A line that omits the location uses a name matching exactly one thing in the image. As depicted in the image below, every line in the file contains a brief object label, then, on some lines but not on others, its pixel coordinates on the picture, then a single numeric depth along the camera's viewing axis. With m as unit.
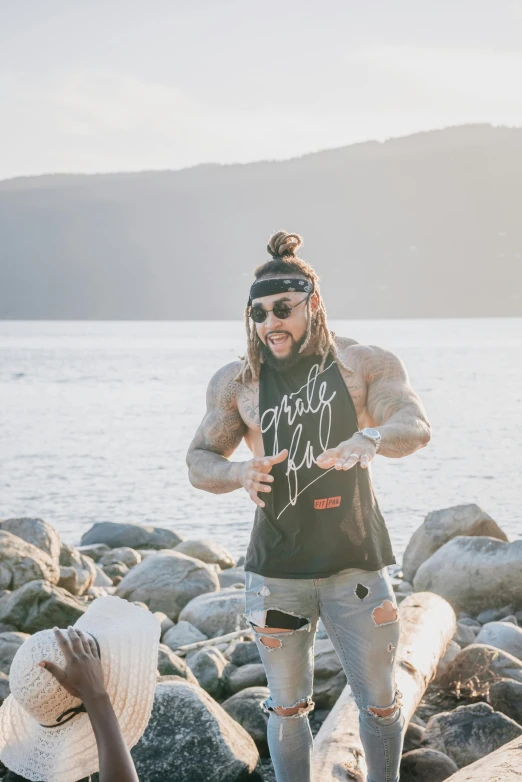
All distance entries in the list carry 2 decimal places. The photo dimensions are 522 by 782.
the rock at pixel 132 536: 17.23
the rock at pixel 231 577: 12.88
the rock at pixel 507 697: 7.50
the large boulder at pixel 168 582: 11.35
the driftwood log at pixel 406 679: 5.62
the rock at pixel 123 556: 15.34
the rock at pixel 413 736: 6.86
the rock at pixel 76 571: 11.91
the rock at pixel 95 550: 15.80
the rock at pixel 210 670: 8.23
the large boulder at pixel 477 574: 10.88
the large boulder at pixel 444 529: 13.41
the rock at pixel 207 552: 14.72
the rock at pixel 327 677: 7.80
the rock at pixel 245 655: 8.89
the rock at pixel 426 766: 6.24
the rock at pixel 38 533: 12.89
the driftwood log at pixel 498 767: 4.51
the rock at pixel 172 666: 7.63
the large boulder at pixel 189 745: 6.23
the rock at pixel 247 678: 8.22
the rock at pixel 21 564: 11.01
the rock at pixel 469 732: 6.62
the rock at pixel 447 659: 8.16
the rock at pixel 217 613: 10.16
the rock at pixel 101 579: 13.37
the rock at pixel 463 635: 9.37
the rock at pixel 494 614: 10.67
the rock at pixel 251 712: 7.27
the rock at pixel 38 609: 9.23
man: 4.82
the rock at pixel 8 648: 8.28
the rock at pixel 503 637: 8.80
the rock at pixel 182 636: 9.78
